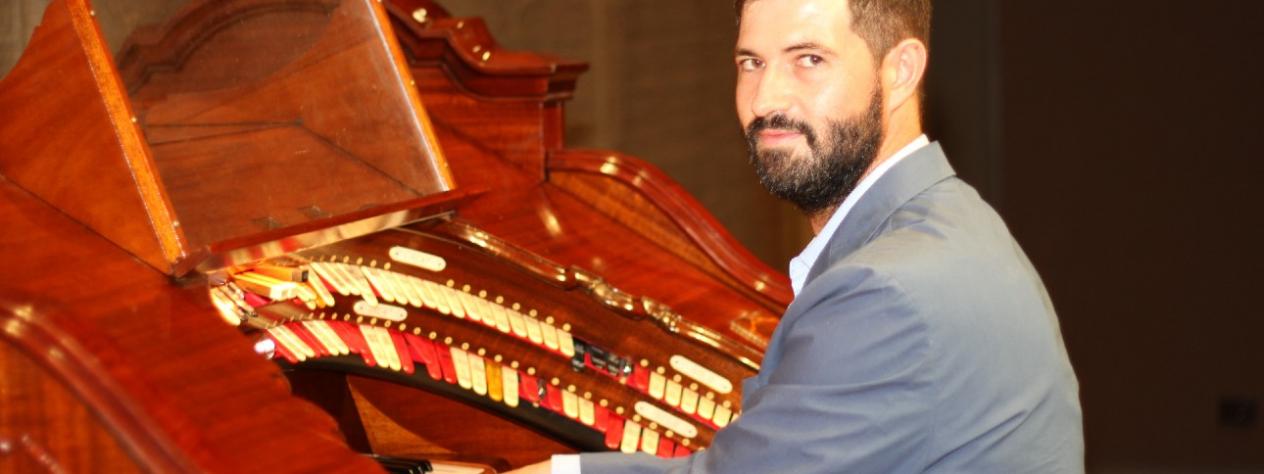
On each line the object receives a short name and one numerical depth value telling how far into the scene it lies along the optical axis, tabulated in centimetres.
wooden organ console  354
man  353
